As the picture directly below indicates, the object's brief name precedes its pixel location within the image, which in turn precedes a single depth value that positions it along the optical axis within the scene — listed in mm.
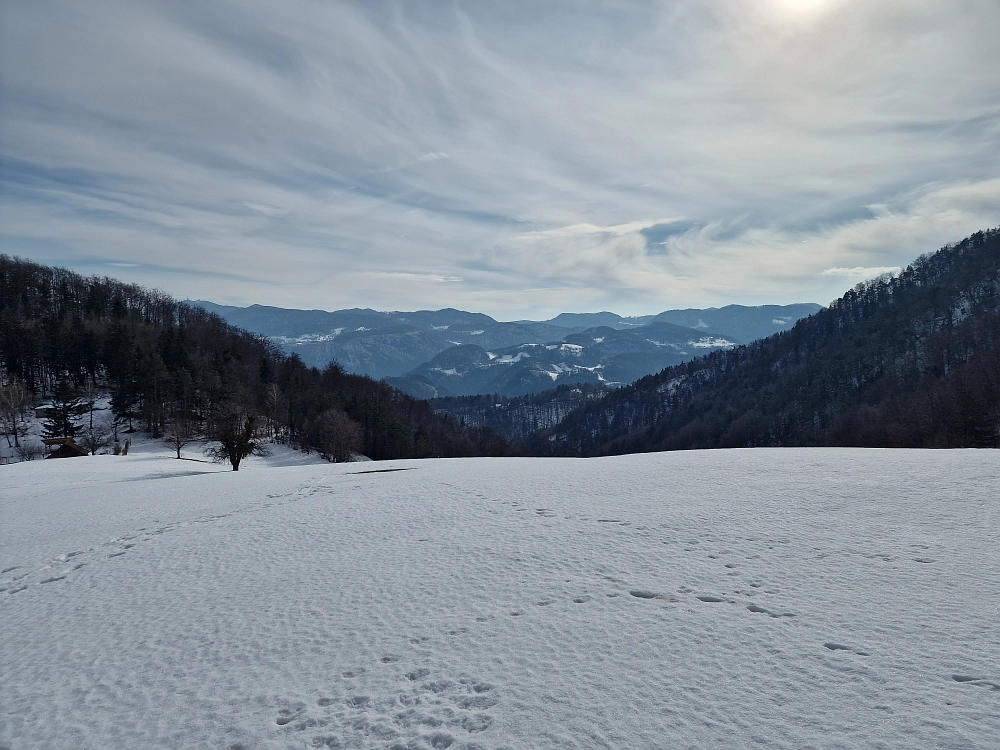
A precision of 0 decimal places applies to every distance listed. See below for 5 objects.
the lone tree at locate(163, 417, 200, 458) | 67250
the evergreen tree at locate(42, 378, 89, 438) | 67312
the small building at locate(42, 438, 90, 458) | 56219
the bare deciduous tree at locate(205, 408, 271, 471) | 40062
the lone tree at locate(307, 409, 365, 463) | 66438
